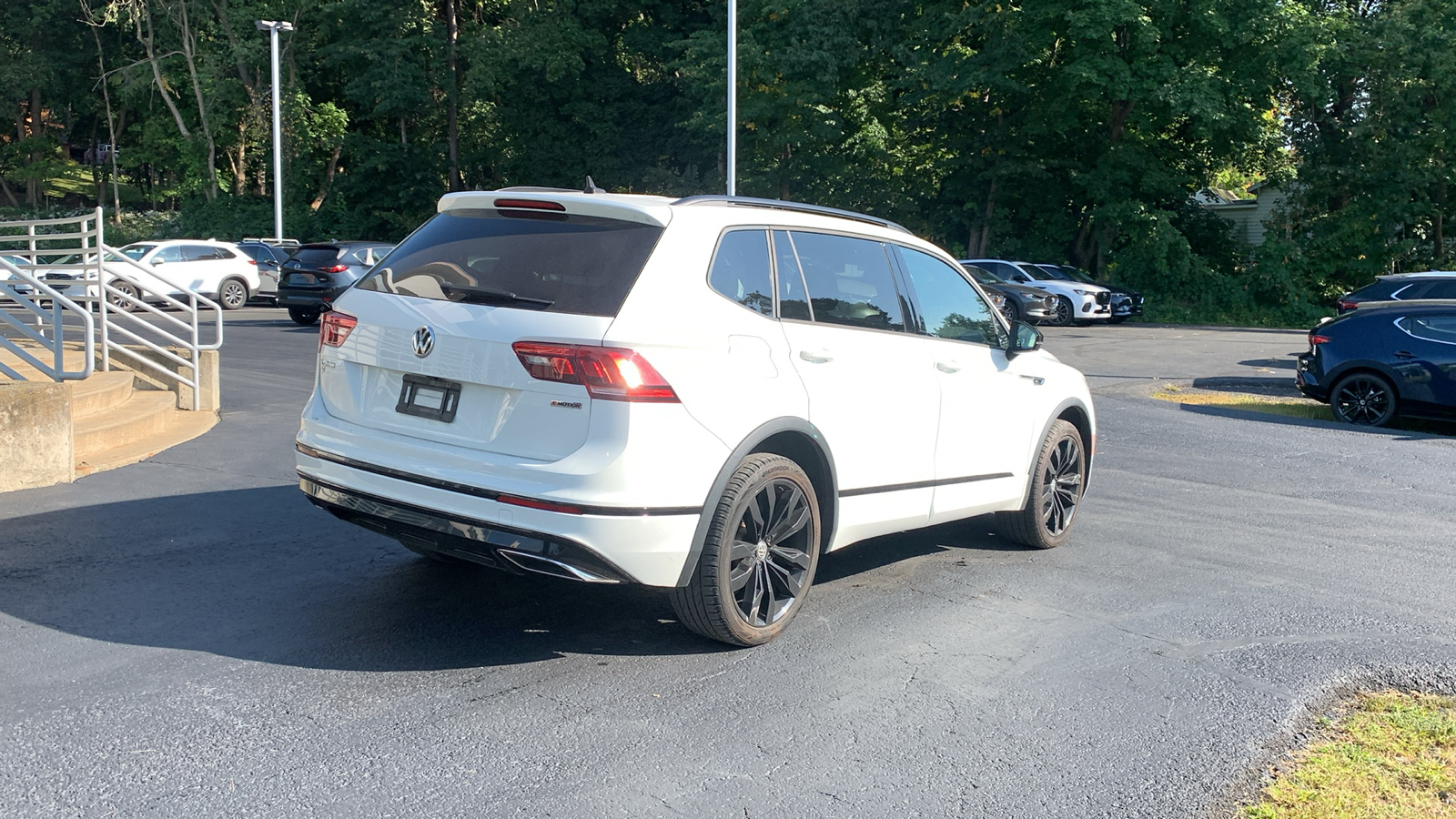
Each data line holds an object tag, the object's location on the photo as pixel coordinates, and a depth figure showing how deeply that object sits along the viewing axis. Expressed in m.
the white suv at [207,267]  28.02
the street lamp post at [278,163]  36.94
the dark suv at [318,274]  22.09
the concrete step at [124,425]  8.76
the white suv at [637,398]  4.54
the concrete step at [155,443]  8.52
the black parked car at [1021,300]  28.31
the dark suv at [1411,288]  18.23
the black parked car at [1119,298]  30.34
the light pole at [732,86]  25.94
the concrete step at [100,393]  9.57
